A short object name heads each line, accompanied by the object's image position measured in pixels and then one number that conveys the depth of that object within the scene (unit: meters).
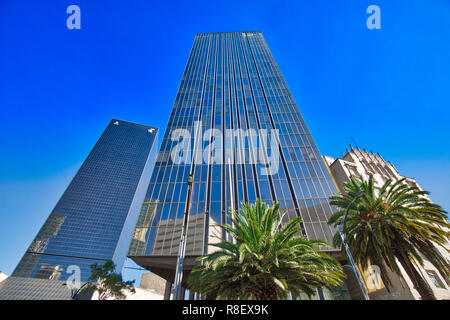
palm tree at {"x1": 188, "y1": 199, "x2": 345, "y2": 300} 14.20
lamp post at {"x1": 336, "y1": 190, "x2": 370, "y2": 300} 11.99
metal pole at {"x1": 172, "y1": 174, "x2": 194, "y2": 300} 10.87
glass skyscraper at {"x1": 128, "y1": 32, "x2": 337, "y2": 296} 27.73
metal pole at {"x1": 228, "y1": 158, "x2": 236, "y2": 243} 31.02
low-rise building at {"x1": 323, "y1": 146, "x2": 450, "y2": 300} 23.68
